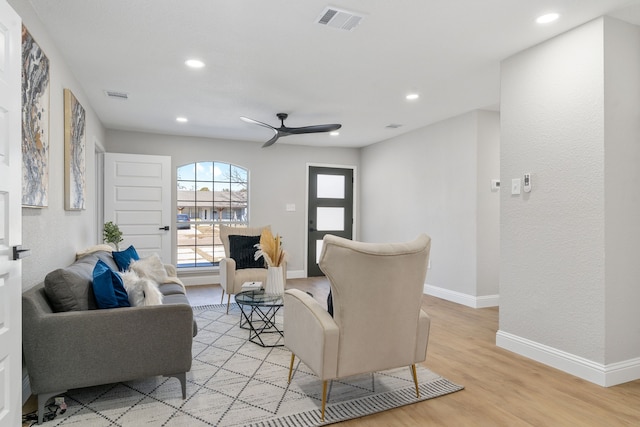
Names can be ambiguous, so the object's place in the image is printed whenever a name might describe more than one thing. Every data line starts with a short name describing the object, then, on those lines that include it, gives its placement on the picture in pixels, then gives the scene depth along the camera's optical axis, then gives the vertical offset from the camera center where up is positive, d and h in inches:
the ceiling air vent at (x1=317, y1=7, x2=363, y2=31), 96.4 +52.1
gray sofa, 79.3 -27.5
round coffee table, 130.1 -43.6
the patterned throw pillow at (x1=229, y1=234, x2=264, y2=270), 188.1 -18.5
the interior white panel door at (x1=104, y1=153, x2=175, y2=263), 214.2 +9.2
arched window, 247.8 +5.7
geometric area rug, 83.3 -45.1
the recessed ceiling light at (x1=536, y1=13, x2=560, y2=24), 99.3 +52.9
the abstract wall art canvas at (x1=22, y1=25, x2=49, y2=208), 86.3 +22.6
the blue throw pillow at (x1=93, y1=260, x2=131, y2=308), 88.4 -17.7
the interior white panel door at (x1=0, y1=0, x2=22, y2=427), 59.7 -0.3
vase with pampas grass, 140.2 -18.1
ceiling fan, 171.6 +40.2
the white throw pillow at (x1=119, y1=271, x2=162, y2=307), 92.0 -19.1
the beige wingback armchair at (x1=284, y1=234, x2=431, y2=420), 80.2 -21.9
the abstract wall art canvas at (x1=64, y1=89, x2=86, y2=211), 125.2 +22.2
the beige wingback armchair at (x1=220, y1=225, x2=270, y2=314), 173.0 -28.0
